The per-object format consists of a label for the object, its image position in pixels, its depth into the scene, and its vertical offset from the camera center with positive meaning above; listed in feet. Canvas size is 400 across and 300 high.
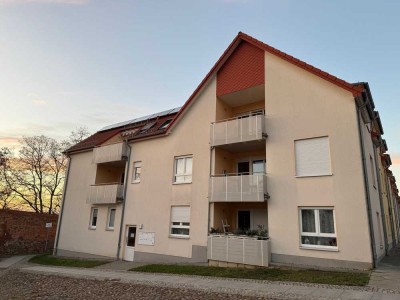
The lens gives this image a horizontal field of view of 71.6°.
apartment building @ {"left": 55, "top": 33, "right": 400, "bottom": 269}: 36.04 +7.58
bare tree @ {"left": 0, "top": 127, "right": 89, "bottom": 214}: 101.30 +16.67
